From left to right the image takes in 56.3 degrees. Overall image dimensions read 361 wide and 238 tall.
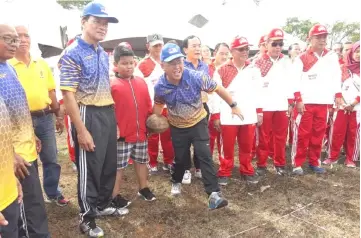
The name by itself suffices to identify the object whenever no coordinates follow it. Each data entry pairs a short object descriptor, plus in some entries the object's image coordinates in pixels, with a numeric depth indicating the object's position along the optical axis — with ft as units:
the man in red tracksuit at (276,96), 15.93
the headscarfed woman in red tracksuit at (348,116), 17.87
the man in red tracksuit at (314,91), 16.30
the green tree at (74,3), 83.52
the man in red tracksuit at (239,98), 14.73
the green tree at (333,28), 107.65
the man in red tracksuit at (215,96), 15.38
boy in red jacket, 12.21
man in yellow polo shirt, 11.30
